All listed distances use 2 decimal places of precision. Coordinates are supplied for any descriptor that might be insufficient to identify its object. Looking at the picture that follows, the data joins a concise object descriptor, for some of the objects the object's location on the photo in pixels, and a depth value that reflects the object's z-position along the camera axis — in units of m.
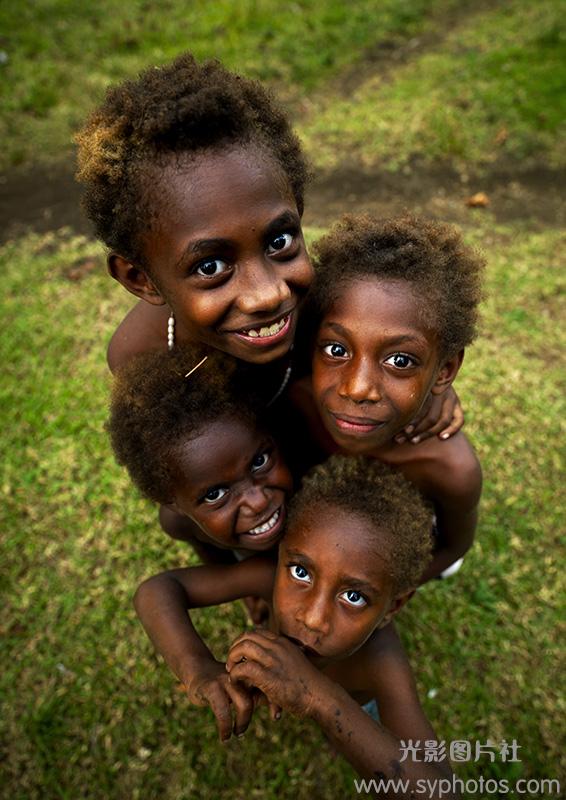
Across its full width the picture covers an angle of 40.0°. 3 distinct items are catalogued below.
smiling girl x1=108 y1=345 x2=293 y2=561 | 0.62
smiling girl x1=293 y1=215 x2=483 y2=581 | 0.60
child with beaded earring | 0.54
